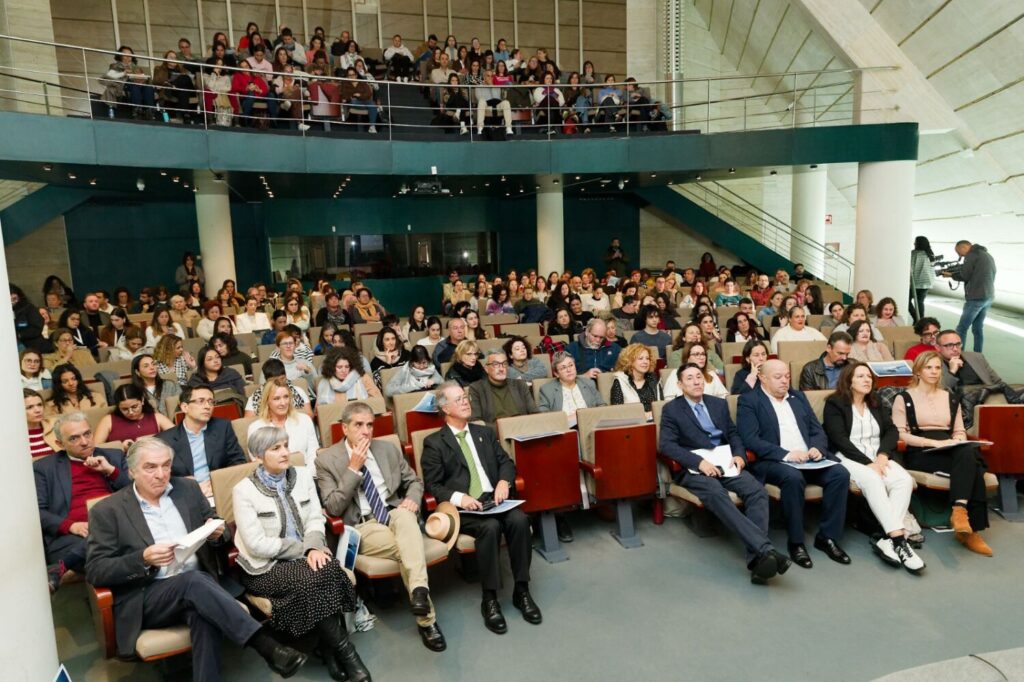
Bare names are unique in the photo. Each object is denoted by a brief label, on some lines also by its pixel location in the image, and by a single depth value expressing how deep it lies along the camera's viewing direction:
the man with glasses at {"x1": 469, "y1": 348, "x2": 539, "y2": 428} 5.00
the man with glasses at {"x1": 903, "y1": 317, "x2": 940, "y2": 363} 6.40
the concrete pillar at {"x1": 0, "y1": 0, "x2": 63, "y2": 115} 13.30
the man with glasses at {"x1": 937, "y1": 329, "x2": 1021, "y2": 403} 5.46
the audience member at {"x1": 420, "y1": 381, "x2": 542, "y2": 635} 3.61
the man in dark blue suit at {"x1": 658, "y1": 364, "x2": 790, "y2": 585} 3.83
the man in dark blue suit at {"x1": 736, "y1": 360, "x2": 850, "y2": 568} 4.14
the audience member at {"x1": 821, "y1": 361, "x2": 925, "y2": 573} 4.12
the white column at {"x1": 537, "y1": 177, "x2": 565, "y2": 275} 14.74
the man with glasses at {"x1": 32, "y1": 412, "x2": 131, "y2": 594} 3.47
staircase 15.28
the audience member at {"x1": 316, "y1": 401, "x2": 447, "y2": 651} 3.38
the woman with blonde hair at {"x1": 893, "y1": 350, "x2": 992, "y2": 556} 4.24
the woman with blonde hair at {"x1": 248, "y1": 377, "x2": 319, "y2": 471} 4.26
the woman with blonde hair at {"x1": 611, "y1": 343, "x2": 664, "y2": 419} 5.37
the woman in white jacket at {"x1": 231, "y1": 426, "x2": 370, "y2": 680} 3.06
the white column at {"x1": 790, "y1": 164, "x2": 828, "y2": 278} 15.27
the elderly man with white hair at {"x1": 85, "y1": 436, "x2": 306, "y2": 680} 2.84
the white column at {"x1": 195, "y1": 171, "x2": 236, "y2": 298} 12.75
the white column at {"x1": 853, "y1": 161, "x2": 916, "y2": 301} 10.95
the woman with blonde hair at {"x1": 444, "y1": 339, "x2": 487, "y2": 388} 5.84
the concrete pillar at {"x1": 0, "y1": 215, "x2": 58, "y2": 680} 2.06
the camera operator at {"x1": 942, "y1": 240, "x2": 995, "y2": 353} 8.82
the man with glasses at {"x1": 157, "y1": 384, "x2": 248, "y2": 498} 4.15
